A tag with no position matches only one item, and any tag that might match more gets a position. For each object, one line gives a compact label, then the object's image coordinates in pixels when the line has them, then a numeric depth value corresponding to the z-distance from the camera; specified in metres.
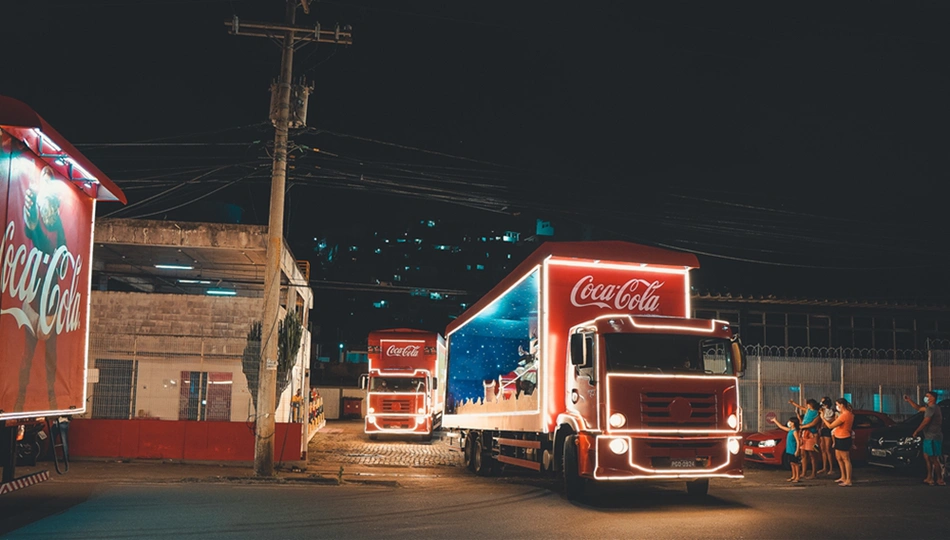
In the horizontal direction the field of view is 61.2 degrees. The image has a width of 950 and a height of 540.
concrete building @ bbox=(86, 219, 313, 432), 21.12
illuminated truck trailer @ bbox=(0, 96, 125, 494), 7.78
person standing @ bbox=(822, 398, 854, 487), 14.90
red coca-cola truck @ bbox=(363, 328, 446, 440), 28.28
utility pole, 16.42
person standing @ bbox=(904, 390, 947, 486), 14.73
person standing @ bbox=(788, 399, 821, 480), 15.96
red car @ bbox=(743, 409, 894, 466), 17.98
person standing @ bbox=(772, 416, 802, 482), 15.95
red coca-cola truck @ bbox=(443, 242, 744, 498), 11.26
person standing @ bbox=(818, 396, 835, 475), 15.68
